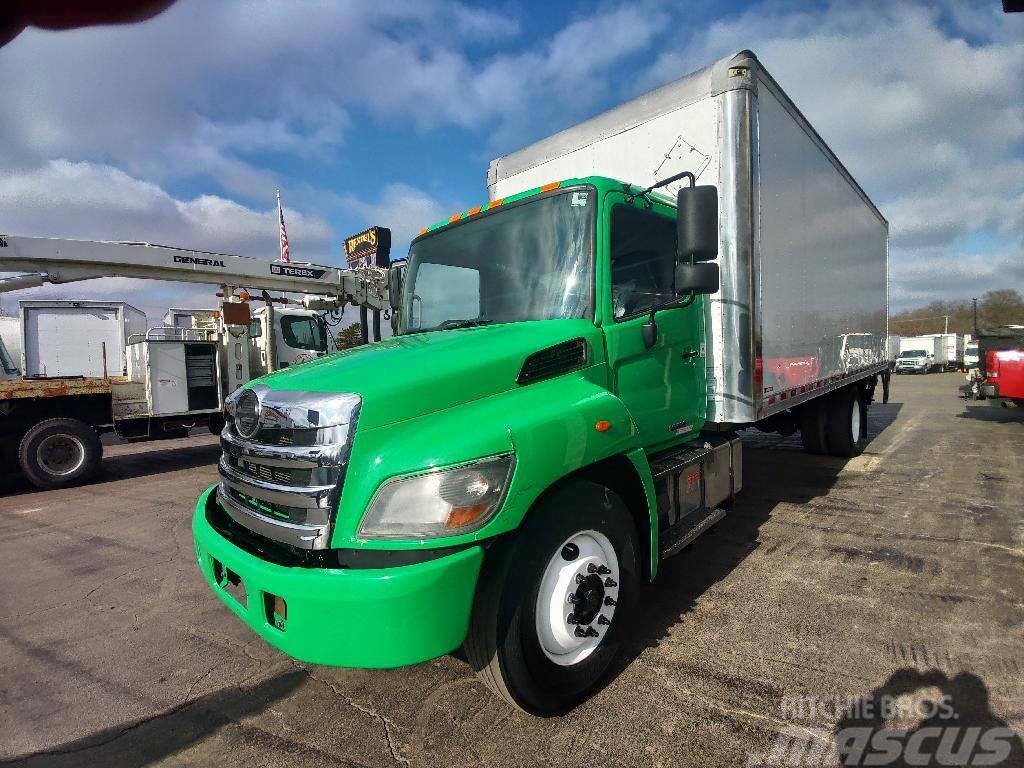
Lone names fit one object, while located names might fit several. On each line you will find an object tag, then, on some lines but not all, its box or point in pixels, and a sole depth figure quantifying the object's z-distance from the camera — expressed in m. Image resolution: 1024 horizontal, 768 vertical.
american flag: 16.06
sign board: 10.71
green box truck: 2.05
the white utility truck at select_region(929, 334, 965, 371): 43.56
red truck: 11.16
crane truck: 7.97
